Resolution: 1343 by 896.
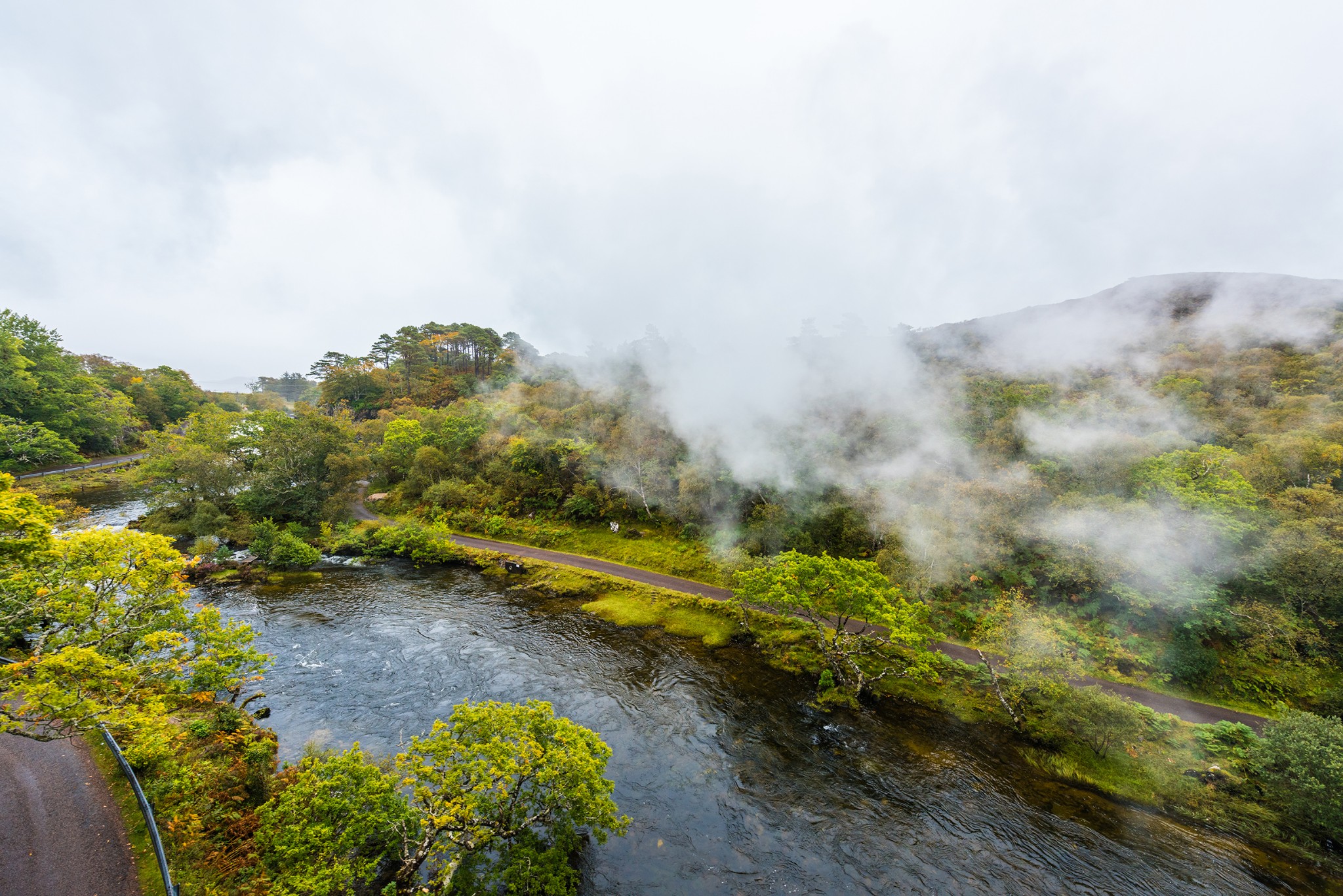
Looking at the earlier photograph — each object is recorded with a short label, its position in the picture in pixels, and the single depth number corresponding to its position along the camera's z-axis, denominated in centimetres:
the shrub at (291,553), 2770
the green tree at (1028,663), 1561
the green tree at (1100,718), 1388
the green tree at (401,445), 4278
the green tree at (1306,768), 1096
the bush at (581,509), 3484
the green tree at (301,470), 3375
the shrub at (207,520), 2998
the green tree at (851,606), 1664
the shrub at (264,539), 2780
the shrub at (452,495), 3778
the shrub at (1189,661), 1700
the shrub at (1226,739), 1381
